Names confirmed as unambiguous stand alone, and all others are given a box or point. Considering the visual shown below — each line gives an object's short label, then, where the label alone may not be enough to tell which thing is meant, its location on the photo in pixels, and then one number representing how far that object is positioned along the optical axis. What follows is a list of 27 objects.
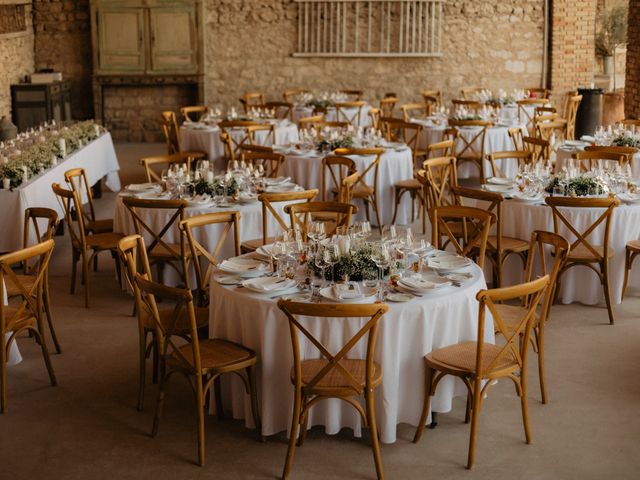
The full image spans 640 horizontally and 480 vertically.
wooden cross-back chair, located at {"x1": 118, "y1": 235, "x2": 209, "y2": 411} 4.86
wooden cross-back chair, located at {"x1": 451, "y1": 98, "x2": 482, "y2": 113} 12.85
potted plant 17.17
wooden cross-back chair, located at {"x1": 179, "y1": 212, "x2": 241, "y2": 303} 5.65
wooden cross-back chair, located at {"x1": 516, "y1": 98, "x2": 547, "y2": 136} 12.39
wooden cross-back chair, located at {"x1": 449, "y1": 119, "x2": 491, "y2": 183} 10.27
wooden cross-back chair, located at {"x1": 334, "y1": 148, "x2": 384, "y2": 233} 8.52
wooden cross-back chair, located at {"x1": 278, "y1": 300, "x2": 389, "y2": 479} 3.96
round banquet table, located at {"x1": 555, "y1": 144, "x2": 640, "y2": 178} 8.80
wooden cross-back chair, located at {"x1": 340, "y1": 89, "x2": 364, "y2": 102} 14.21
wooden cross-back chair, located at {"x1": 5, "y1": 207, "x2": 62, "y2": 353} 5.66
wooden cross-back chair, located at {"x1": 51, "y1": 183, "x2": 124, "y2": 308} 6.81
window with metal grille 15.09
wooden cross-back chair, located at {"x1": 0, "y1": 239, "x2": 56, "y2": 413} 4.95
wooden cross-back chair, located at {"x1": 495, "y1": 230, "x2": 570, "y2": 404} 4.80
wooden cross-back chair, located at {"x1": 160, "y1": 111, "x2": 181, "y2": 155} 11.12
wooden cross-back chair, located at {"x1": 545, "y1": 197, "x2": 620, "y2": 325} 6.23
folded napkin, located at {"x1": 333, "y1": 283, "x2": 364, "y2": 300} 4.41
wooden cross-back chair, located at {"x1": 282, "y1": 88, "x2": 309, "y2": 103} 14.40
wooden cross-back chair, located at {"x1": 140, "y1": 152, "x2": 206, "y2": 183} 7.96
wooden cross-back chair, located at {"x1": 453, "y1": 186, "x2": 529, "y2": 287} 6.52
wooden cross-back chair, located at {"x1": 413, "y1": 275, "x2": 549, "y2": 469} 4.18
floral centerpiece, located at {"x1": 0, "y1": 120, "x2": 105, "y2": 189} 7.51
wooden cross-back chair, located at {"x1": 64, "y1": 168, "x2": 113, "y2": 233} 7.38
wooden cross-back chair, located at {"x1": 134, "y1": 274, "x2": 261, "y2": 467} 4.29
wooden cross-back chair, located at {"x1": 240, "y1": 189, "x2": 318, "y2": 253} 6.47
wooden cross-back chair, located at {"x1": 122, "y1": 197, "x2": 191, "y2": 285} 6.30
